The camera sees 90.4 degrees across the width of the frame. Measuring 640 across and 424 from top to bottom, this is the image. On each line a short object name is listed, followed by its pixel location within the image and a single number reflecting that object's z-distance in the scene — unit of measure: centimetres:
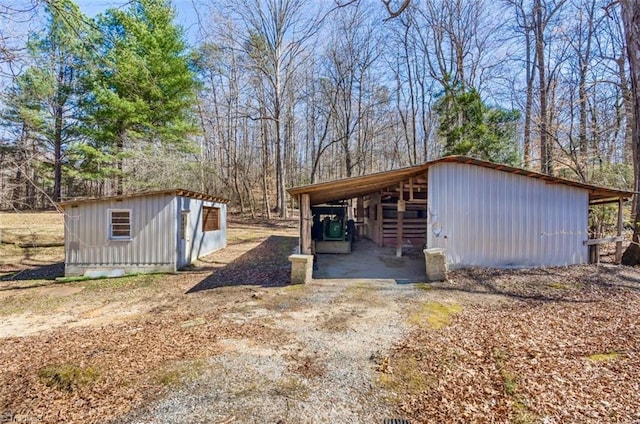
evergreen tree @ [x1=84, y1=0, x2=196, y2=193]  1577
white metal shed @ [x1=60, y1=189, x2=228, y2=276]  952
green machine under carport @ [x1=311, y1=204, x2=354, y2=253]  1214
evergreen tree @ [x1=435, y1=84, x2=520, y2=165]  1503
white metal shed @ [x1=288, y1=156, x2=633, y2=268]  799
